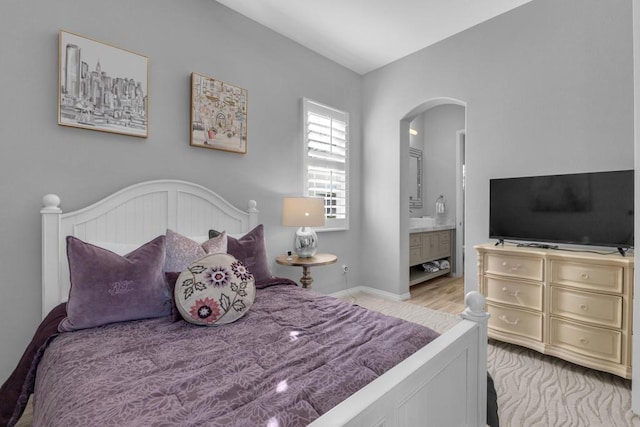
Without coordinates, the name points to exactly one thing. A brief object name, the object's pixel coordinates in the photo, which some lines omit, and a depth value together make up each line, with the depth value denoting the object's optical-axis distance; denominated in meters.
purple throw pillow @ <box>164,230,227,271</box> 1.89
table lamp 2.85
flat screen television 2.15
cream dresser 2.01
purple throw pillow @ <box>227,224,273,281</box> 2.17
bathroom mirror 5.37
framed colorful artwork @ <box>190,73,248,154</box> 2.54
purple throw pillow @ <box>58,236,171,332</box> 1.47
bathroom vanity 4.45
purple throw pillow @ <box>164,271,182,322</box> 1.58
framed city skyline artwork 1.97
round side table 2.75
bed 0.85
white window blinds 3.46
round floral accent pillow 1.52
